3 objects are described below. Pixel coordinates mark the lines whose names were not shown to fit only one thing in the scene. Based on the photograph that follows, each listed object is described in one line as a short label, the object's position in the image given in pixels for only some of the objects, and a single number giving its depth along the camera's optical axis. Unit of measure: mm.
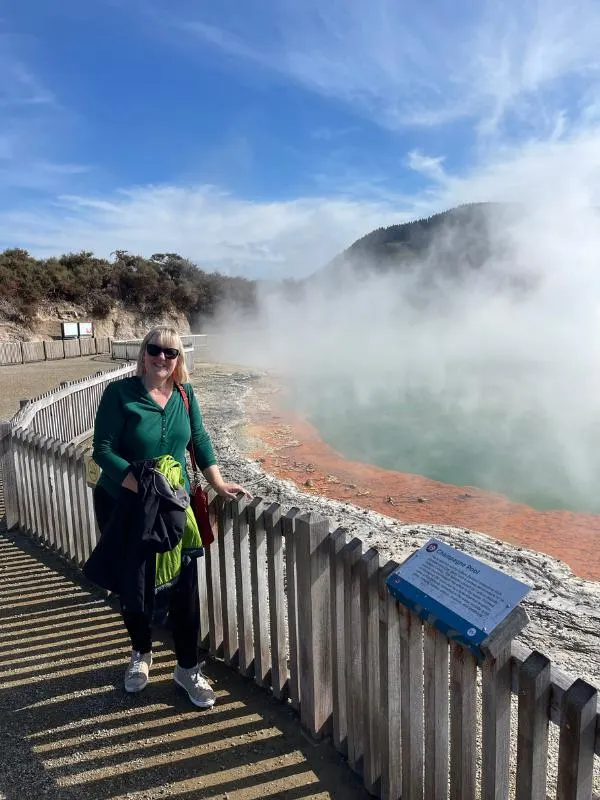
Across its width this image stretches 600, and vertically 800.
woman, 2744
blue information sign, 1803
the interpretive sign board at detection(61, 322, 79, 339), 28391
